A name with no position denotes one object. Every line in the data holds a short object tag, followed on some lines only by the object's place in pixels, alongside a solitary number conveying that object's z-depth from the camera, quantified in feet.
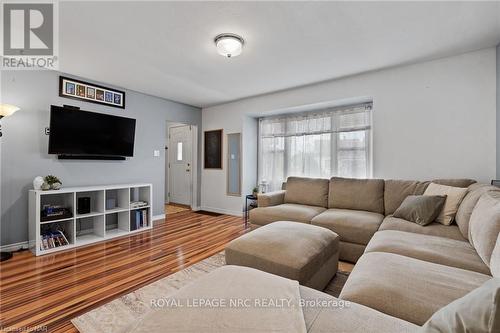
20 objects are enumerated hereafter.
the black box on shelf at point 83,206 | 10.41
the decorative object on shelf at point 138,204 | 12.05
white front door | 18.51
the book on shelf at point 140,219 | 12.09
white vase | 9.31
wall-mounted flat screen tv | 9.95
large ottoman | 5.32
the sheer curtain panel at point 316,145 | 12.28
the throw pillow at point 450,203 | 7.20
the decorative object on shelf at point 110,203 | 11.66
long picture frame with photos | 10.84
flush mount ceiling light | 7.64
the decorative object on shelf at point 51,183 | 9.41
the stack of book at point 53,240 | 9.08
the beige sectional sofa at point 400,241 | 3.46
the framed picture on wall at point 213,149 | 16.80
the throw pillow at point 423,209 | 7.35
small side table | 14.66
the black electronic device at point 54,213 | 9.14
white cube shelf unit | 9.14
